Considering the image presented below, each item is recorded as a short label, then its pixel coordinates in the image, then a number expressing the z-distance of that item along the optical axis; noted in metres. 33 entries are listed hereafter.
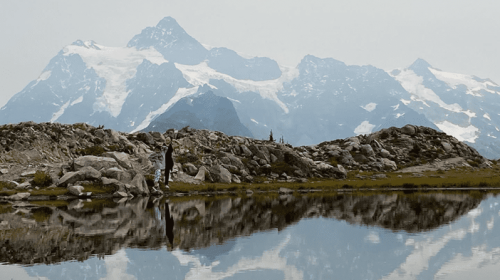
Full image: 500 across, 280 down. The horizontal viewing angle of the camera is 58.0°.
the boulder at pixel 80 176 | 64.25
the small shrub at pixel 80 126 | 88.76
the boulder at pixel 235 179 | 82.81
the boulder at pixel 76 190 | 60.35
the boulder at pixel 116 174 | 65.50
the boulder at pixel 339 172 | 95.00
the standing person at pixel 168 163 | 69.06
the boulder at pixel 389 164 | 107.12
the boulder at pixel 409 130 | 129.76
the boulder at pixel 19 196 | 58.09
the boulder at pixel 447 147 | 122.00
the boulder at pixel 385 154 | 114.43
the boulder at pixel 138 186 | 63.70
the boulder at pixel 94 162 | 67.38
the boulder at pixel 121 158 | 70.44
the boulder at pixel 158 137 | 94.44
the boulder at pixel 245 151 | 95.69
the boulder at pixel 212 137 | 101.35
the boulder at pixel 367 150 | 112.11
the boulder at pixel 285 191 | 73.69
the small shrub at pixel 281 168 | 91.75
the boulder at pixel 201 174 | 78.38
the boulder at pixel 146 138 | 91.69
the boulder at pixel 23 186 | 62.72
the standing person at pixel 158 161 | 68.38
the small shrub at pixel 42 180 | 64.06
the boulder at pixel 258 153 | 95.56
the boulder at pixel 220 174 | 81.19
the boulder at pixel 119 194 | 61.47
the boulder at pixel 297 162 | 93.96
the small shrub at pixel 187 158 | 83.38
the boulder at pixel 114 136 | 86.16
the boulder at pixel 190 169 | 80.19
